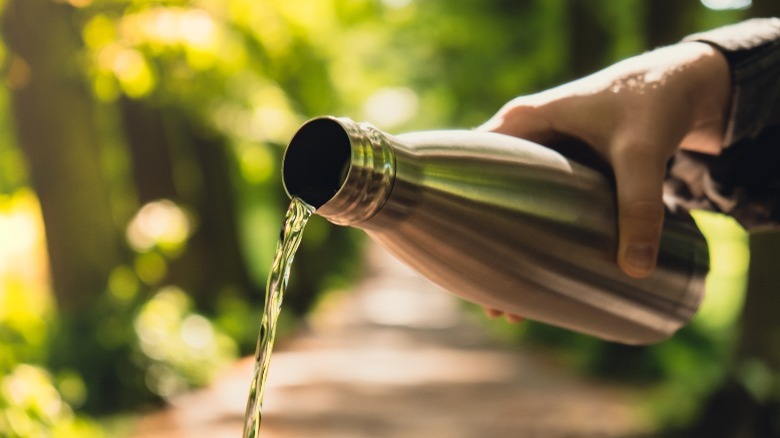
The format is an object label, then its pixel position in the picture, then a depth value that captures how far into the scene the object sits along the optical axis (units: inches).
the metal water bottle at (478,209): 27.5
